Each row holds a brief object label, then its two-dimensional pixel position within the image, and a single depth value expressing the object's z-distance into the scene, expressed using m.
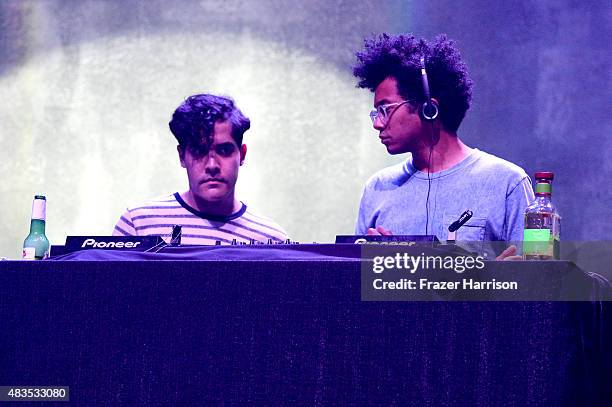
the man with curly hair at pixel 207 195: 9.81
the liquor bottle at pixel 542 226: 8.28
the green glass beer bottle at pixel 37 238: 8.57
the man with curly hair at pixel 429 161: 9.49
